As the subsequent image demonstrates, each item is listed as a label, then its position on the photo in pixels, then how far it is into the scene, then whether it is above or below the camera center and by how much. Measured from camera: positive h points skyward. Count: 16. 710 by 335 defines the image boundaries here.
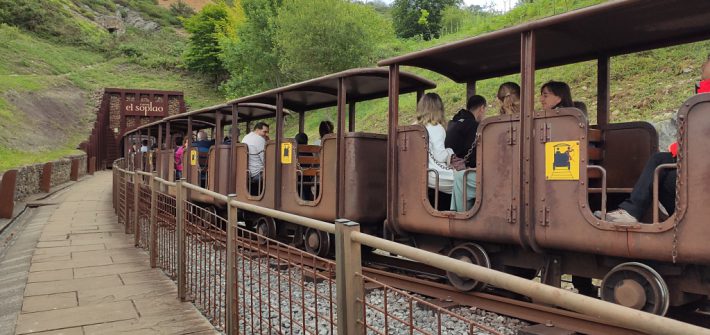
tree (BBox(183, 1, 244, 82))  51.25 +12.69
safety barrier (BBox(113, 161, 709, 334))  1.35 -0.60
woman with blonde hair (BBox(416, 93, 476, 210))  4.84 +0.08
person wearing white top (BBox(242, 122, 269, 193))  8.12 +0.14
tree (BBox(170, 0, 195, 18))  90.06 +27.19
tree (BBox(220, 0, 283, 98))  36.59 +7.95
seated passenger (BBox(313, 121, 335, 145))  8.00 +0.54
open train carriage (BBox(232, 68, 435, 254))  5.86 -0.04
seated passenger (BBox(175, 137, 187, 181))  12.47 +0.00
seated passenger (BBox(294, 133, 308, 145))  8.55 +0.39
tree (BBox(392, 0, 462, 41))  55.44 +16.13
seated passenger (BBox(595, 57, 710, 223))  3.49 -0.18
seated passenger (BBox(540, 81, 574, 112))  4.45 +0.60
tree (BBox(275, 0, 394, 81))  26.45 +6.49
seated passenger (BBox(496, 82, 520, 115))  4.95 +0.64
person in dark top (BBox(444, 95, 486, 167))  5.23 +0.30
